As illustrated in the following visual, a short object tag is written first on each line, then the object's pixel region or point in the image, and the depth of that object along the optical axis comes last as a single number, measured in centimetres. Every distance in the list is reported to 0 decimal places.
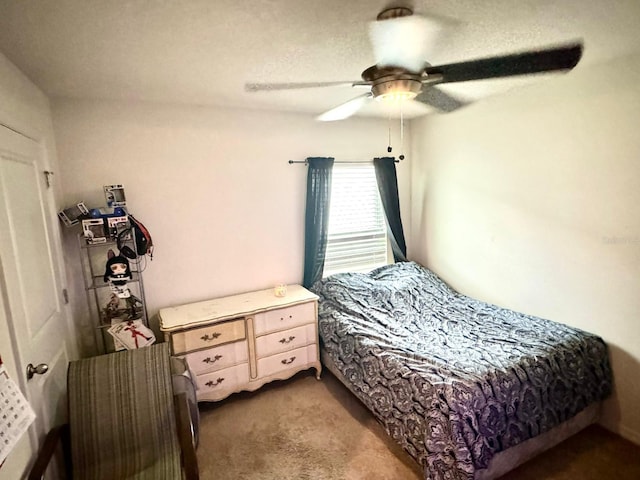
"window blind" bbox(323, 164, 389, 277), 343
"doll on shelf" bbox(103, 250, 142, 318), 236
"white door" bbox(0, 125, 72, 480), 136
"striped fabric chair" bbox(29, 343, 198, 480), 162
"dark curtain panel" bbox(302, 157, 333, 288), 317
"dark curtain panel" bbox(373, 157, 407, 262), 352
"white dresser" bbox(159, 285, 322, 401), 244
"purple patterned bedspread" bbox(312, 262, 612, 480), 172
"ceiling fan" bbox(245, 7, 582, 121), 151
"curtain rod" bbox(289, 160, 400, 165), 313
